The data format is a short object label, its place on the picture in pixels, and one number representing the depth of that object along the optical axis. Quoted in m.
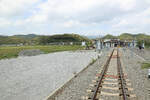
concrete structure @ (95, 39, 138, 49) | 71.46
